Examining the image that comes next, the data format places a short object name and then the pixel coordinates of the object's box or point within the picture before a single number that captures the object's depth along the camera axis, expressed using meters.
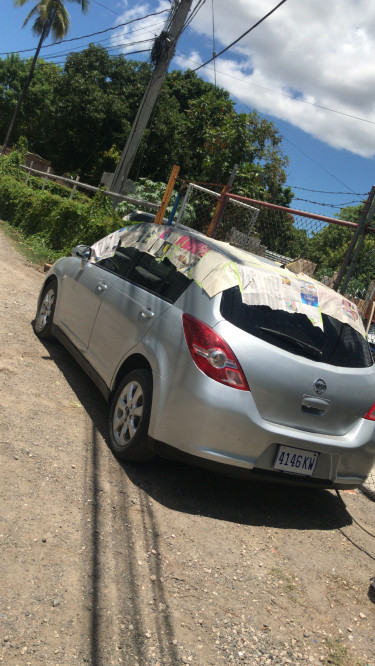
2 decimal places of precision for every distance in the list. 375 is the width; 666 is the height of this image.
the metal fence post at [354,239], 6.46
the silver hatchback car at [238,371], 3.89
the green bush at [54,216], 11.94
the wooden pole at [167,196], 9.28
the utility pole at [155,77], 12.35
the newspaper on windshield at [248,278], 4.21
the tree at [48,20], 37.16
